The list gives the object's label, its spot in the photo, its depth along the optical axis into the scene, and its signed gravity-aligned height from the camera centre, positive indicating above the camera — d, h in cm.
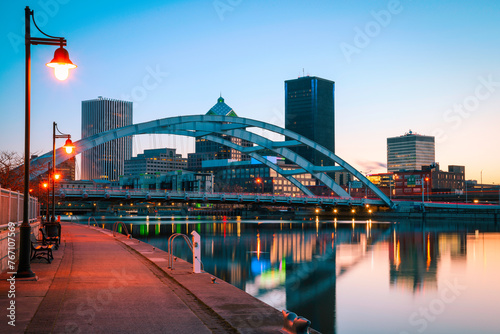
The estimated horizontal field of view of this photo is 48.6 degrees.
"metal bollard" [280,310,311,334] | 923 -232
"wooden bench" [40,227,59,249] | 2781 -271
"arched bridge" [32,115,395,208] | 8800 +953
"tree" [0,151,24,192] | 5141 +118
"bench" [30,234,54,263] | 2152 -259
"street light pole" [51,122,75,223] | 3123 +242
